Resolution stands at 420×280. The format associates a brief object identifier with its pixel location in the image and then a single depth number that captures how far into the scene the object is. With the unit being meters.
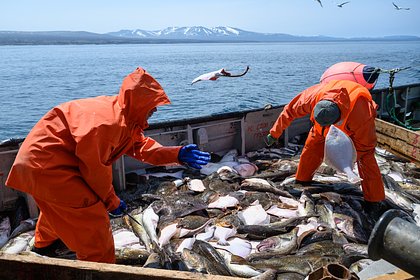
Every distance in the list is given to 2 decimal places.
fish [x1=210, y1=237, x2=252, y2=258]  4.11
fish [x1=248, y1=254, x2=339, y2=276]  3.65
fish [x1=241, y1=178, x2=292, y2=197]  5.50
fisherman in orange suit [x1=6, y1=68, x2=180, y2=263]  2.87
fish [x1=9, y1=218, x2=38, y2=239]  4.51
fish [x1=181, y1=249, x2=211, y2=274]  3.62
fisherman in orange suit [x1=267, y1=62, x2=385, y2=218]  4.30
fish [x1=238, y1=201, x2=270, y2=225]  4.74
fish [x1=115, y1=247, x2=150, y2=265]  3.86
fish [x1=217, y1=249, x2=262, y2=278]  3.57
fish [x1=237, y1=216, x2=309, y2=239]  4.44
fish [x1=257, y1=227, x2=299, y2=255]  4.12
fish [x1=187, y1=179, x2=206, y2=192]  5.75
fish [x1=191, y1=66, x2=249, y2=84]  5.03
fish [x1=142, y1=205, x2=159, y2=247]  4.30
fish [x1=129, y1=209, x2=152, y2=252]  4.23
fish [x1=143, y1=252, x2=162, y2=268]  3.59
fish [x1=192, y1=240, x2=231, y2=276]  3.62
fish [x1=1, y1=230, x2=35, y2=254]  4.10
